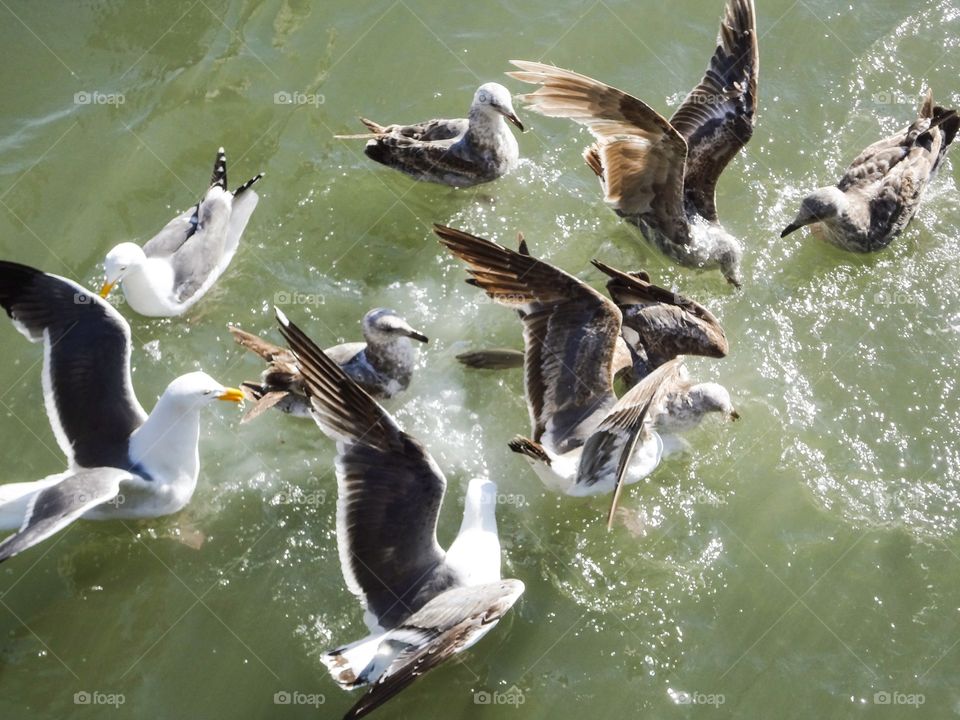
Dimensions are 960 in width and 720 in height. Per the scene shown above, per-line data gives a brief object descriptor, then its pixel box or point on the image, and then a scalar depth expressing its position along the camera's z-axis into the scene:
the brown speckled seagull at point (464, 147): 8.53
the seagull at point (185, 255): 7.58
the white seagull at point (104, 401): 6.70
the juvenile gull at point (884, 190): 8.54
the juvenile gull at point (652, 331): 7.57
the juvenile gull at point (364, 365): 7.35
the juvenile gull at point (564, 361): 6.84
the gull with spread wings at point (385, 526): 6.02
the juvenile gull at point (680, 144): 7.79
